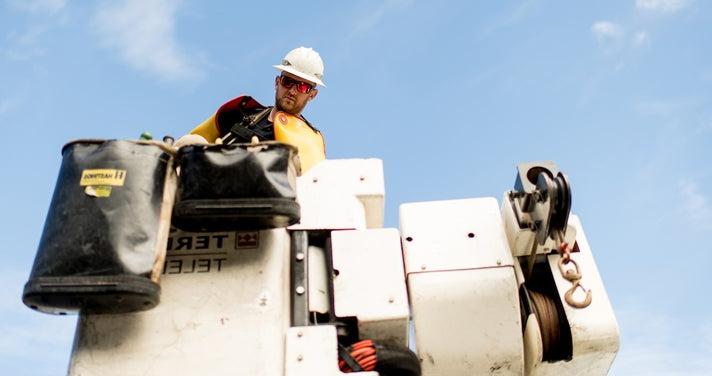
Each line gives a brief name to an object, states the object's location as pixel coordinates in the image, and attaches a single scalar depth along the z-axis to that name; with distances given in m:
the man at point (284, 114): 3.36
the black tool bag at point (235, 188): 2.10
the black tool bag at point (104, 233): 1.94
